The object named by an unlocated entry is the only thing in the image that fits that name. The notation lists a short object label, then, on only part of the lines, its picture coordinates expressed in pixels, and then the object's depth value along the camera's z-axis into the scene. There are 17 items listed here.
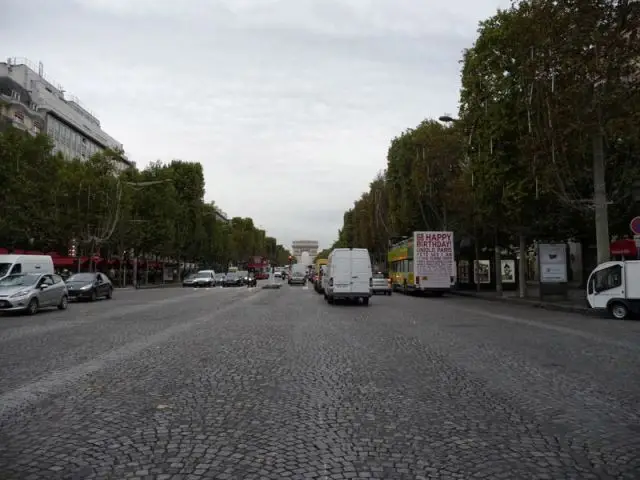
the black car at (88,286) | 30.09
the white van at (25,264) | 29.28
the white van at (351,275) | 26.44
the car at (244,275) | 64.68
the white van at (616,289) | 19.06
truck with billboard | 36.84
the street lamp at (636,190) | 25.26
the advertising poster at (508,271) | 42.75
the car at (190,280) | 57.63
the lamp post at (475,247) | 38.67
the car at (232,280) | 62.41
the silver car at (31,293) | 20.14
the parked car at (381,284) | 39.91
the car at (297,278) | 63.03
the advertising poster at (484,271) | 44.69
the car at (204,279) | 57.44
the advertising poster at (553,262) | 27.81
